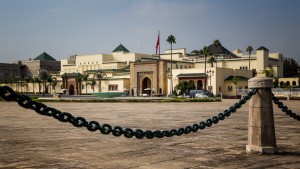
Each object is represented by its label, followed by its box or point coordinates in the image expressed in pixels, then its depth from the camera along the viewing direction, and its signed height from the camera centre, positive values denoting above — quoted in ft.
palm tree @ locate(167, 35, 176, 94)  221.05 +30.81
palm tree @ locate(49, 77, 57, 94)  268.21 +5.25
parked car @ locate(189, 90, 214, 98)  156.63 -1.42
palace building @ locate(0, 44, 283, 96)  201.87 +11.31
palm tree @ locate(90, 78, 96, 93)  241.76 +5.35
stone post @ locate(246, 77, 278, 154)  21.61 -1.90
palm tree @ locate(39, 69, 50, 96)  262.30 +10.19
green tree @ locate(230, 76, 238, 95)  193.16 +5.22
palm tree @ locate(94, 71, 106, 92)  240.94 +10.04
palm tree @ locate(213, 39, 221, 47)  232.12 +30.93
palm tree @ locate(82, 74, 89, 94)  247.91 +8.94
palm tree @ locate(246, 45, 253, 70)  227.79 +25.94
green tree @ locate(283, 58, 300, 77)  289.74 +18.72
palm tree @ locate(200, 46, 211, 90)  216.13 +23.42
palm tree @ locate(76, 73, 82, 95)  250.57 +6.95
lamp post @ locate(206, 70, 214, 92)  194.29 +9.18
